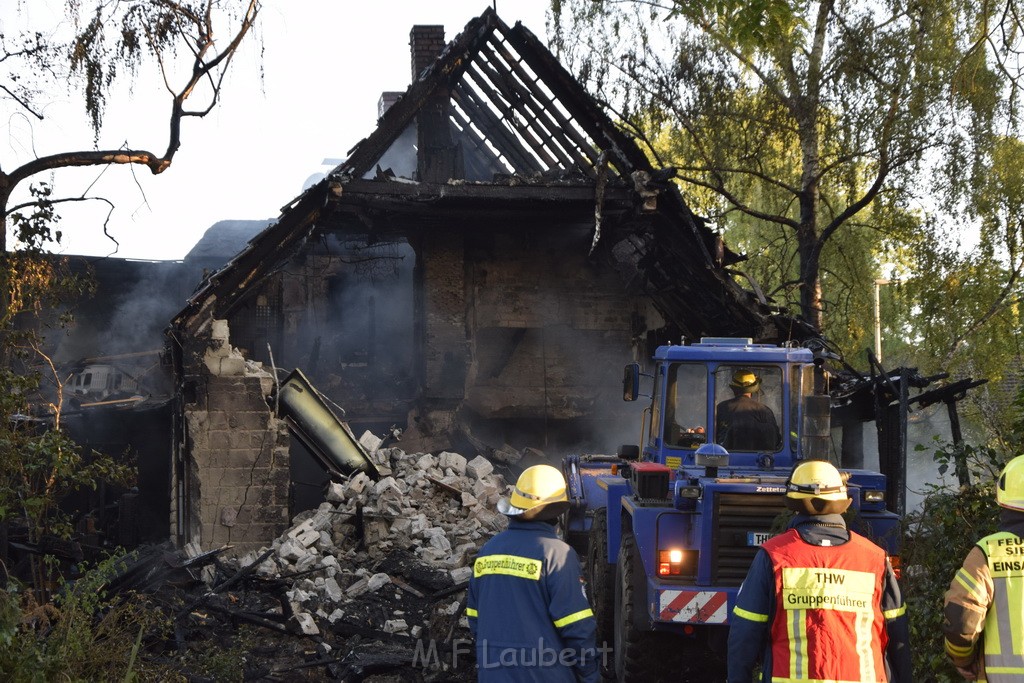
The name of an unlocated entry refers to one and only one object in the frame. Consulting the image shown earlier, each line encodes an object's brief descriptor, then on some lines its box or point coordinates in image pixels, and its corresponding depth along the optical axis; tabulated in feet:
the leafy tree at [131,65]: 29.99
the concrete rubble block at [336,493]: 42.09
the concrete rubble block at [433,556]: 38.04
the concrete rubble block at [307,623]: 32.12
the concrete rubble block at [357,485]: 42.51
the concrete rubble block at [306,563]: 37.52
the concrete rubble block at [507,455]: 52.29
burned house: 41.96
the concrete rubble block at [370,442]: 47.77
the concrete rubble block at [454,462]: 47.39
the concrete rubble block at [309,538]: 39.45
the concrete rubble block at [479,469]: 47.16
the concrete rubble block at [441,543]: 39.42
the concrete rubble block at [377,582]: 35.76
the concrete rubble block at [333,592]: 34.83
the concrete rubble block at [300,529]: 39.88
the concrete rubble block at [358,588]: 35.37
